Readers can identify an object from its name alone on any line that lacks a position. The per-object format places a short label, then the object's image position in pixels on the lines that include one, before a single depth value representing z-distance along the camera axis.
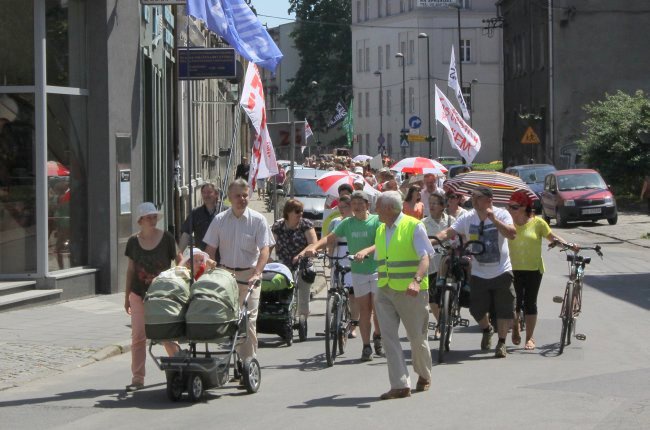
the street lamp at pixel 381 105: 94.34
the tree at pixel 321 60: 100.62
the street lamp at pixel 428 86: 81.65
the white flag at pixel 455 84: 36.13
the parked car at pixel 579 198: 35.31
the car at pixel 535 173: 41.91
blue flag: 17.28
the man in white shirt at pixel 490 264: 12.58
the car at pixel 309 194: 31.89
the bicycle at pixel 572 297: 12.92
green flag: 71.06
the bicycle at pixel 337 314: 12.10
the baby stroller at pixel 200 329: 9.84
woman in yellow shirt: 13.05
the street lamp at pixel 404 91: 90.12
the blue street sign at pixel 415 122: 58.97
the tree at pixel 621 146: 42.62
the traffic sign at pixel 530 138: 45.94
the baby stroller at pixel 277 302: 13.52
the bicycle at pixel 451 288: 12.25
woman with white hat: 10.79
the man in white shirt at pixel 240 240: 11.12
